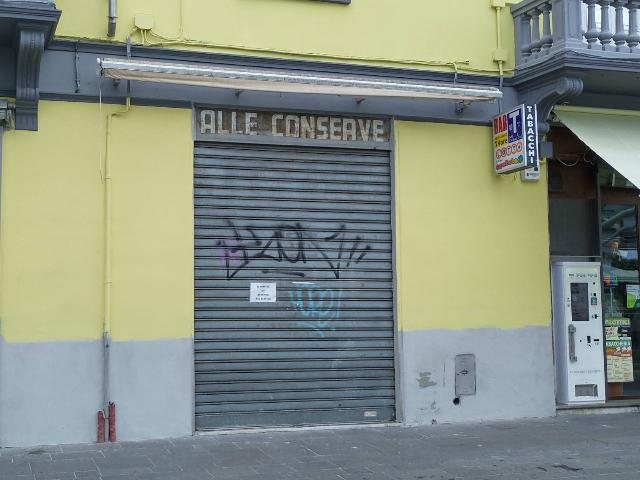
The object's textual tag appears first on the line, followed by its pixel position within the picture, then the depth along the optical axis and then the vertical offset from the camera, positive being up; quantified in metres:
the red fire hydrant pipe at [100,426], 8.94 -1.40
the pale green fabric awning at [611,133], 10.49 +2.19
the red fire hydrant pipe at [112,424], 8.98 -1.38
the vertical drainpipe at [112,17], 9.23 +3.19
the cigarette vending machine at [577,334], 11.34 -0.54
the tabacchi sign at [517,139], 10.11 +1.98
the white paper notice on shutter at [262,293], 9.91 +0.06
